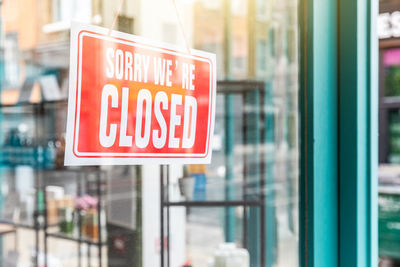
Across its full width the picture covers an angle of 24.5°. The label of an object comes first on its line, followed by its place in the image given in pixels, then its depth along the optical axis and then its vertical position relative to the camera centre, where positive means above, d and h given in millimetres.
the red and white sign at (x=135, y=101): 1433 +78
